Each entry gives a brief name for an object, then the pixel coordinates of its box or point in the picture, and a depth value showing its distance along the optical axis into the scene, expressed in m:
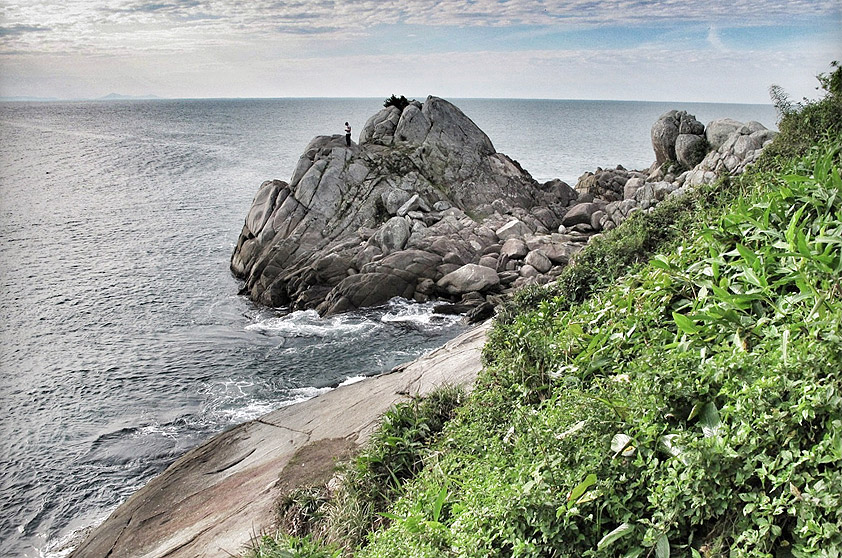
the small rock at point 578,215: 36.66
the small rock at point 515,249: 30.66
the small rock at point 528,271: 28.94
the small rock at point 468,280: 28.36
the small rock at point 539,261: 29.59
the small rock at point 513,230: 33.37
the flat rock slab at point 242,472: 10.09
